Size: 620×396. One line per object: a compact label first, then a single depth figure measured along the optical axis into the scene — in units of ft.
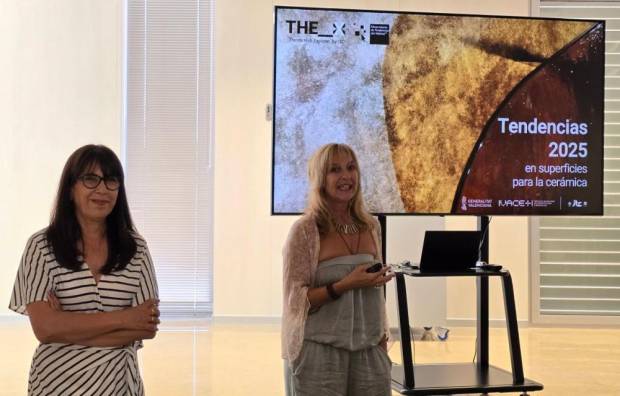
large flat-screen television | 16.29
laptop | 15.21
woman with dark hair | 7.18
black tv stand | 14.79
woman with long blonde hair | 9.47
